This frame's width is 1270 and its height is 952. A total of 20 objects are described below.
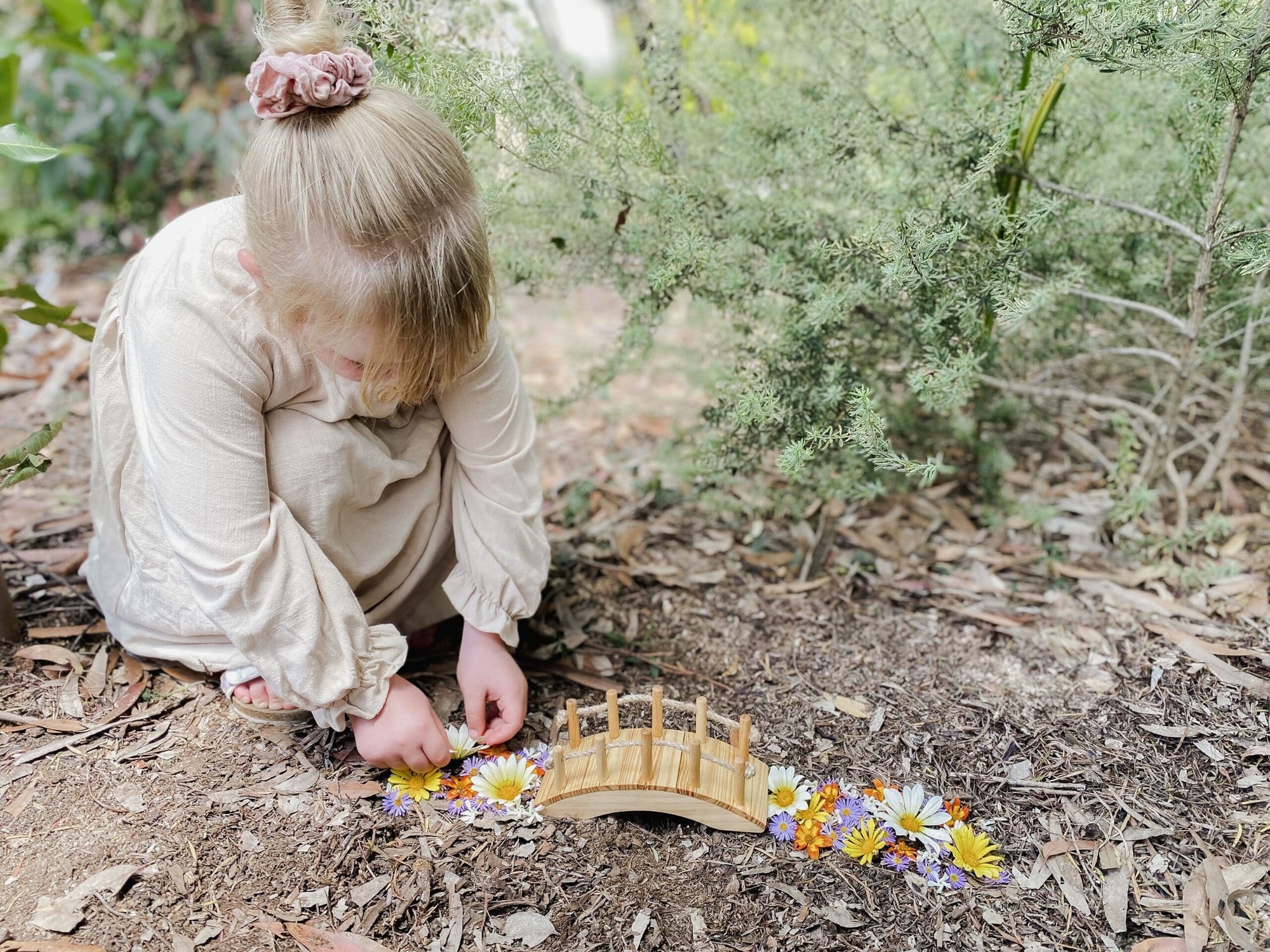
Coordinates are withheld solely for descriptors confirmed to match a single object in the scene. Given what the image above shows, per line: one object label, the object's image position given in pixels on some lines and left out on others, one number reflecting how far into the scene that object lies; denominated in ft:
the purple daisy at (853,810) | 4.43
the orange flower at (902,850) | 4.31
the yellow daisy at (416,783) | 4.57
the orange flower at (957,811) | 4.45
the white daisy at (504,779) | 4.56
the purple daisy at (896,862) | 4.25
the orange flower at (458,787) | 4.59
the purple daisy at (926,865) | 4.23
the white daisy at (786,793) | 4.48
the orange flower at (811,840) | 4.30
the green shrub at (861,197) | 4.89
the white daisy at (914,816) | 4.37
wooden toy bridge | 4.29
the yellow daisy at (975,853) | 4.21
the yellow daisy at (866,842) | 4.28
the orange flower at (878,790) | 4.58
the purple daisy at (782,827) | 4.36
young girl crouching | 3.72
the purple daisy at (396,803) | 4.49
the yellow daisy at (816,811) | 4.42
